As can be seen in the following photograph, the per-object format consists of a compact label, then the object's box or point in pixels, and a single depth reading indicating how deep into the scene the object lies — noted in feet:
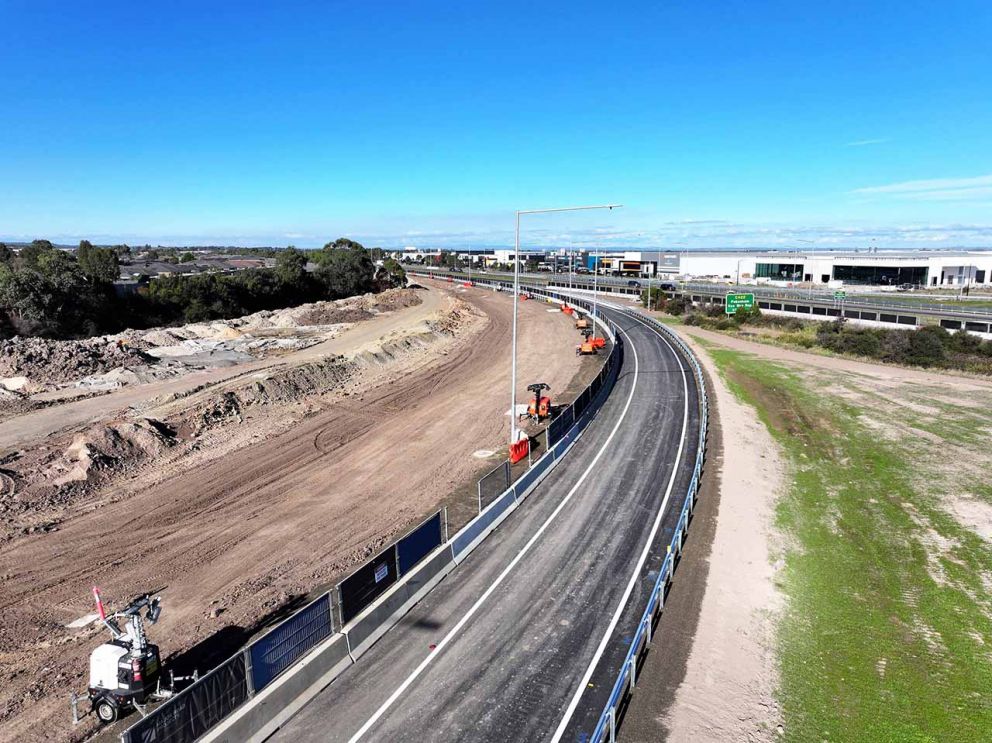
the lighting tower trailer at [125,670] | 37.78
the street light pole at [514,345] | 72.74
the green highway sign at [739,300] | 223.92
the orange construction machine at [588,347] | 179.22
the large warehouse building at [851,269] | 380.37
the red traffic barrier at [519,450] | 85.71
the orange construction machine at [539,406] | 106.42
